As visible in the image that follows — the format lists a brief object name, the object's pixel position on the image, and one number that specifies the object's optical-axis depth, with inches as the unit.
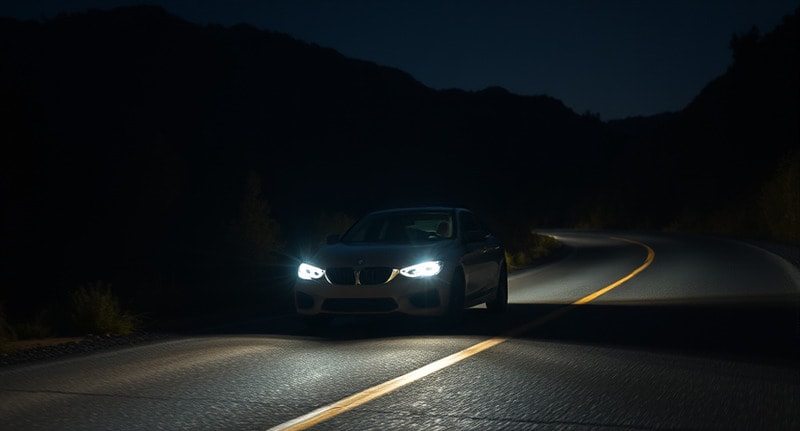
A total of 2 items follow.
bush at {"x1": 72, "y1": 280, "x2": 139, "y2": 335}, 473.7
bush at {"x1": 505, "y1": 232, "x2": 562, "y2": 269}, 1116.0
